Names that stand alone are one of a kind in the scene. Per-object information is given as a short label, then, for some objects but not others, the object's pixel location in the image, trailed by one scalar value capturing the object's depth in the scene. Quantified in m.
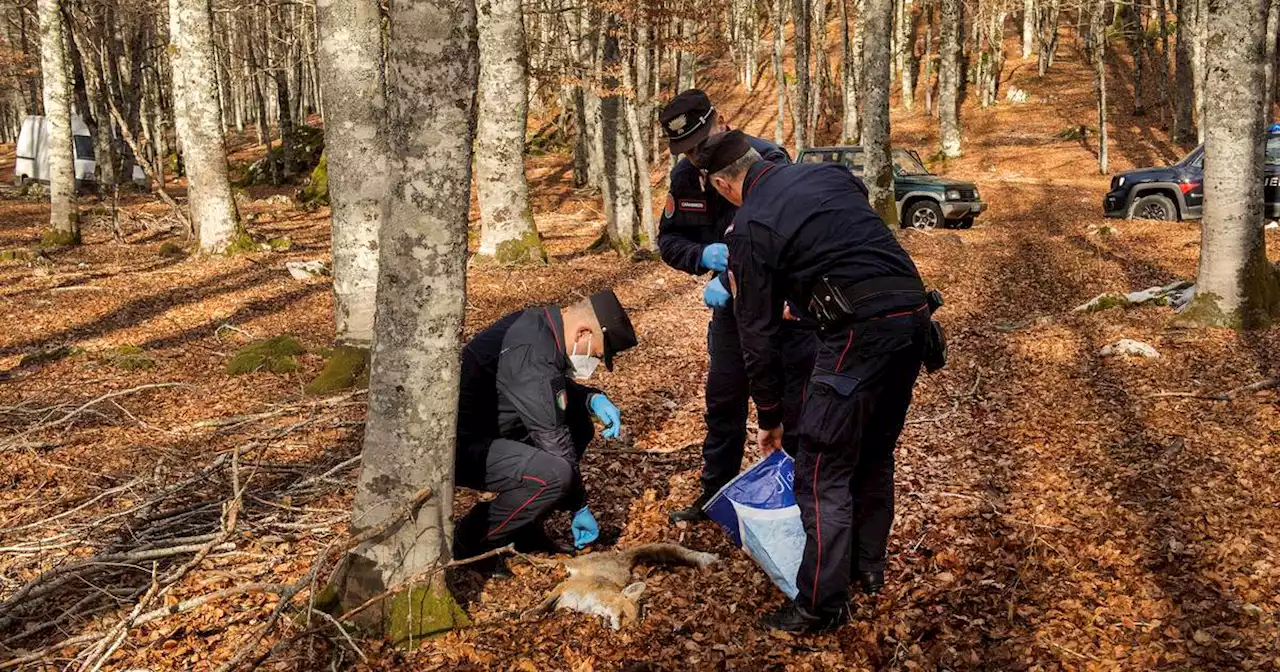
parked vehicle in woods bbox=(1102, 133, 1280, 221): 16.52
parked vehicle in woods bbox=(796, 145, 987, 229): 17.47
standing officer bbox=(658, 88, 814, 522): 4.43
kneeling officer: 4.22
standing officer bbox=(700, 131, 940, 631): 3.58
